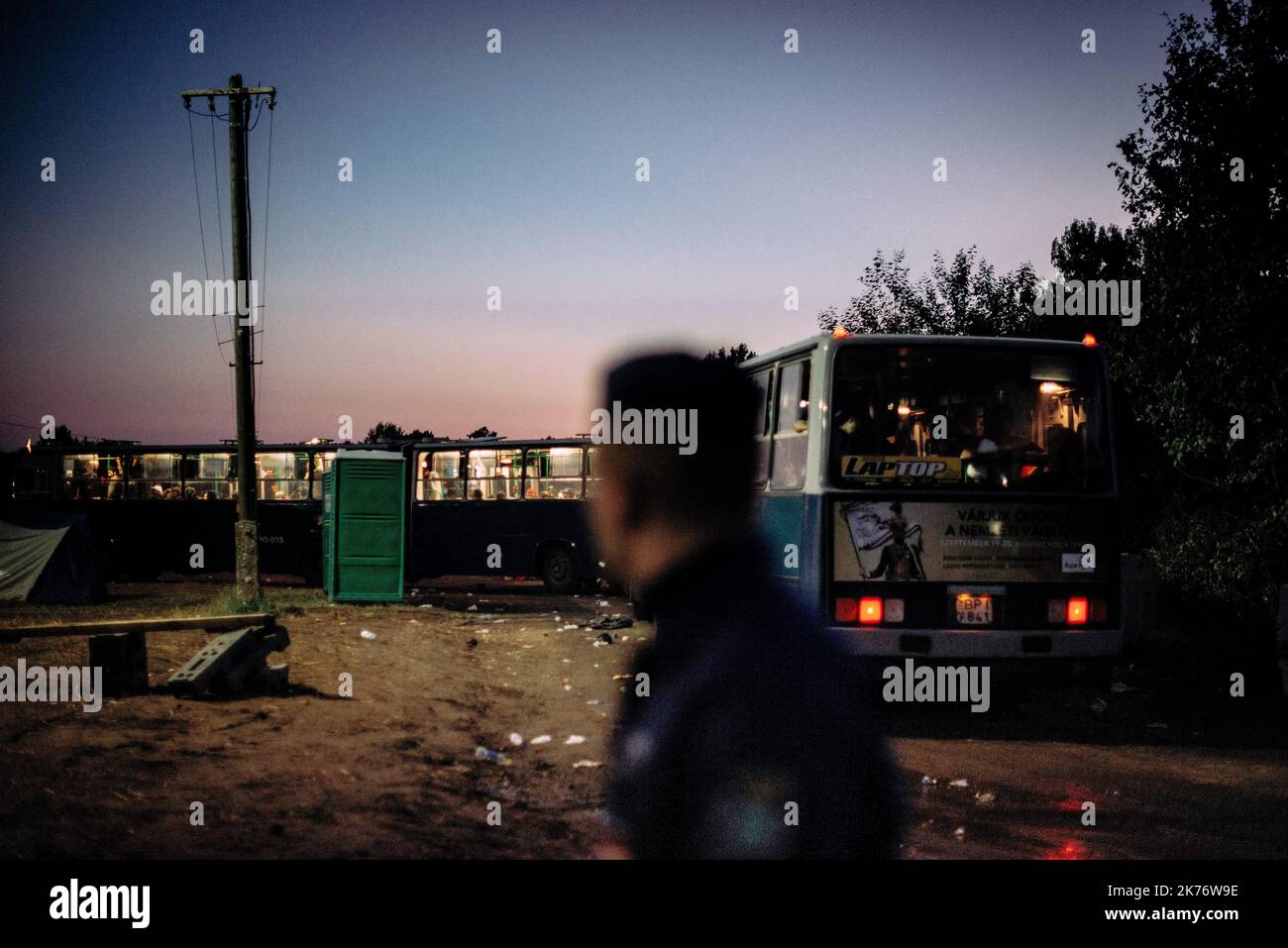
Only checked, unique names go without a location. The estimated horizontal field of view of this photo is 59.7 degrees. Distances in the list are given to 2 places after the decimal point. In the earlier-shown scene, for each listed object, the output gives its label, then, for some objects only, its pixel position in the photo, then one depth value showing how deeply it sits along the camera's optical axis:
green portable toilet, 18.23
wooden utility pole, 16.11
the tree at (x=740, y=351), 72.59
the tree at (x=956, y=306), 31.47
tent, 18.98
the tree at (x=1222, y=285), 14.12
